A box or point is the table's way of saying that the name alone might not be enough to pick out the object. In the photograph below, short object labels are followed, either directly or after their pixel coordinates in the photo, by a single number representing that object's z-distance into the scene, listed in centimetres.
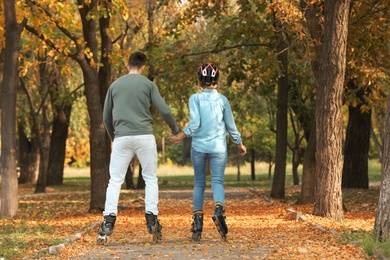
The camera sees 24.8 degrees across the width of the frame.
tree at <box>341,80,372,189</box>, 2866
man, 1104
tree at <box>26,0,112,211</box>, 1866
